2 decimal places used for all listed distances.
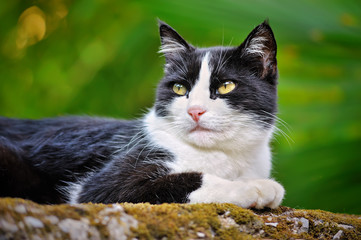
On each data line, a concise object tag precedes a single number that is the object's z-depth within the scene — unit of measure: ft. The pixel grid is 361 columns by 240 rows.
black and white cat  4.10
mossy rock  3.71
